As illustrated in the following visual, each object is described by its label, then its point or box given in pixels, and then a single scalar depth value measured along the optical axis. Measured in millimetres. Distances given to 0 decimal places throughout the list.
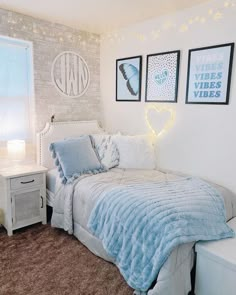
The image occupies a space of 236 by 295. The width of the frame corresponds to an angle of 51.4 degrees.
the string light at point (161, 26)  2280
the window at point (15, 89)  2697
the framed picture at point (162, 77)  2686
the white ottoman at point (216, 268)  1536
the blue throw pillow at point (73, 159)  2549
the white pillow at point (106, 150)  2850
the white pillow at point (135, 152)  2861
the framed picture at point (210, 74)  2293
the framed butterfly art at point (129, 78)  3061
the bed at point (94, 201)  1579
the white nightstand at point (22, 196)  2465
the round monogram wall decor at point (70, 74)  3098
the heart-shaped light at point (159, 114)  2796
